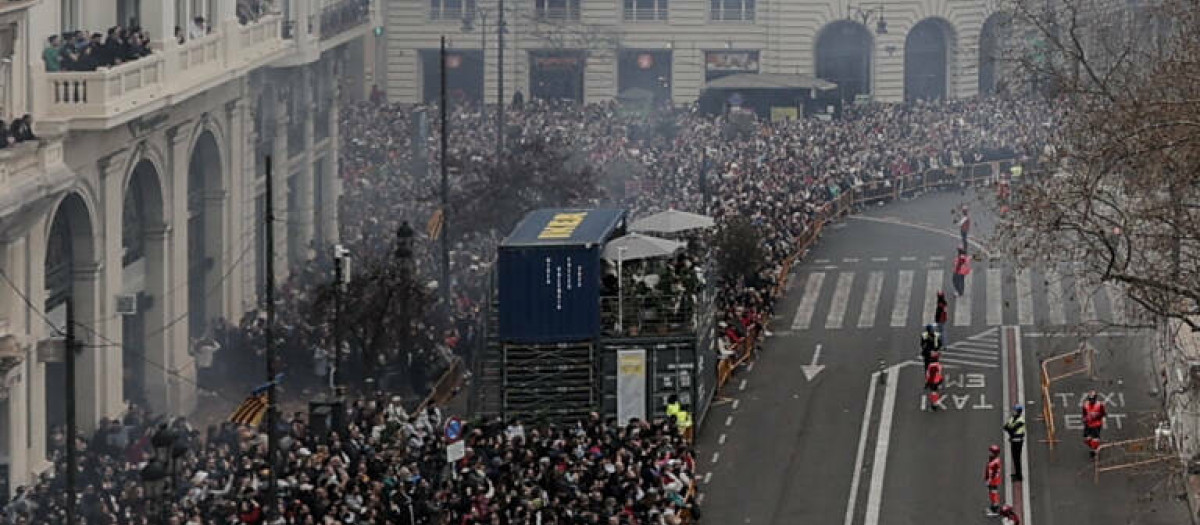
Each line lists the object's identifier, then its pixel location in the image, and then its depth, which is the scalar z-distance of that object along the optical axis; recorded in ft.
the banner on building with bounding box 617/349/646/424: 183.73
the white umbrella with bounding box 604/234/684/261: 184.75
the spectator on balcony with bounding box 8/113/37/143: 171.42
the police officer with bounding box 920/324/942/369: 197.67
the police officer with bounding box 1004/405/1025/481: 177.47
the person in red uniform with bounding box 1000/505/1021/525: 160.66
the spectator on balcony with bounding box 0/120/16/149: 169.17
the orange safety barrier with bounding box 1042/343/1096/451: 205.14
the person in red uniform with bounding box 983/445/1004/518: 168.04
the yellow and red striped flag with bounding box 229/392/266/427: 176.24
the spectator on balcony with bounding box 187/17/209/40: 216.13
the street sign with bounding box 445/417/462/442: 166.12
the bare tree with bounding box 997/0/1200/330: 137.18
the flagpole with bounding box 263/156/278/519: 147.54
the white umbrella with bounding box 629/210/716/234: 205.05
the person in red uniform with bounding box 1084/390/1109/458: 179.52
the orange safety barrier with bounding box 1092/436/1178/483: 179.38
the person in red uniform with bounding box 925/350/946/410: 196.34
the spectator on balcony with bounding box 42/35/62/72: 182.39
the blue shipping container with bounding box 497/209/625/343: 181.06
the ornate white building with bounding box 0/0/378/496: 174.81
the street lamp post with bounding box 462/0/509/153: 334.56
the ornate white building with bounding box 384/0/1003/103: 361.92
